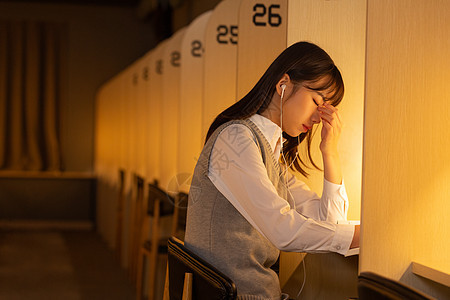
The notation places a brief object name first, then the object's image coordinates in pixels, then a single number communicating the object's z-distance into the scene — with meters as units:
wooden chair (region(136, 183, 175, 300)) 3.32
